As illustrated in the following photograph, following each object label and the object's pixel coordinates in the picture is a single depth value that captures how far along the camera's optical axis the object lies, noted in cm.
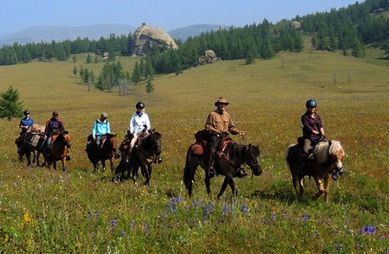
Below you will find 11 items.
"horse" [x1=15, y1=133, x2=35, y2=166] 2122
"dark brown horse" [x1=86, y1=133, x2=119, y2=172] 1736
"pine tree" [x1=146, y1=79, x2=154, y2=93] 12306
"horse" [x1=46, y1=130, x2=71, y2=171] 1758
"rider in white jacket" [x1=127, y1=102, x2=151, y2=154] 1489
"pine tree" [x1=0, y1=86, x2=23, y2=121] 5675
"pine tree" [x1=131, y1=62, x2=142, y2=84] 16600
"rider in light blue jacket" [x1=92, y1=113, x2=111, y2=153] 1784
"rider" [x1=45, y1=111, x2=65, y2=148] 1863
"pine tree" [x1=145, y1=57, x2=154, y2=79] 17600
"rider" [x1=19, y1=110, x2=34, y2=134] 2166
